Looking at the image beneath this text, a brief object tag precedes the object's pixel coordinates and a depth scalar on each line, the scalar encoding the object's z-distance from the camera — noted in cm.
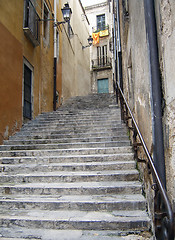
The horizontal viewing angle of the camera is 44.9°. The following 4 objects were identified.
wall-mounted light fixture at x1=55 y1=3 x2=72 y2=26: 803
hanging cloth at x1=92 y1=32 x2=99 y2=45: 2096
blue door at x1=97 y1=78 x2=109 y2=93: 2056
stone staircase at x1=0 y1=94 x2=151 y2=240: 250
